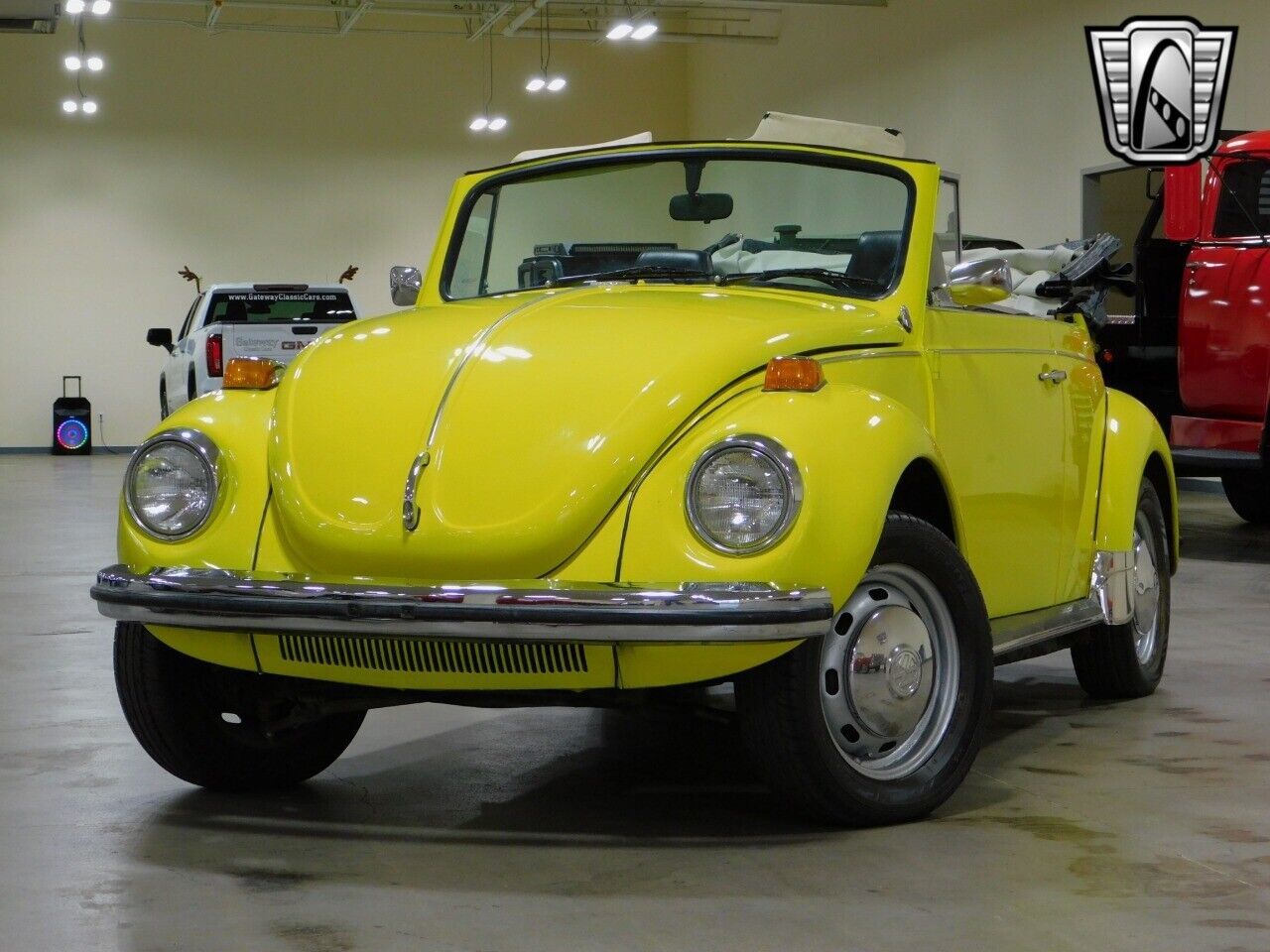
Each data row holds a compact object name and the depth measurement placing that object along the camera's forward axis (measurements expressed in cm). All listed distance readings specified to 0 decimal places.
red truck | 892
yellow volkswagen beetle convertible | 330
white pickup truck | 1605
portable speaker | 2227
